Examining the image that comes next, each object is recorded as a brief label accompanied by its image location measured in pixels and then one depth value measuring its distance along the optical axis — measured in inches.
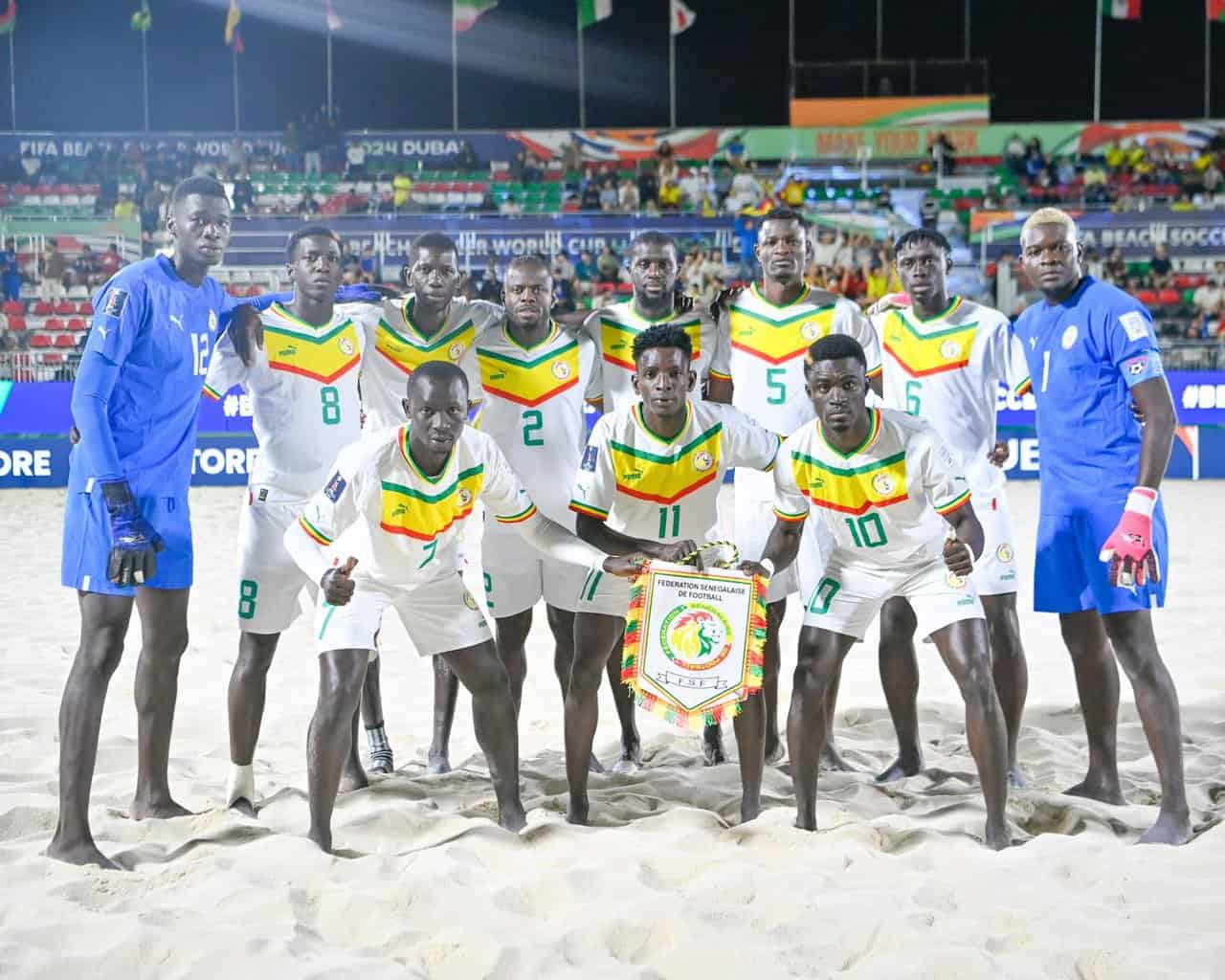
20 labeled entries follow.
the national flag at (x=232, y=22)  1119.6
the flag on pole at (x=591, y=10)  1160.8
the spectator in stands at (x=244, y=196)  936.0
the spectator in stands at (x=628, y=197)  958.4
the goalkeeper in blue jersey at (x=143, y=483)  172.6
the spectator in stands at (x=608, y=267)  869.8
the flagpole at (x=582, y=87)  1162.0
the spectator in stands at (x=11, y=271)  833.9
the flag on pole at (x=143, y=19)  1119.0
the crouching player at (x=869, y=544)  178.9
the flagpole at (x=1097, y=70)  1126.4
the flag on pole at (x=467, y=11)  1146.7
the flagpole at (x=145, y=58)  1130.0
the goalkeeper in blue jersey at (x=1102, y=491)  181.6
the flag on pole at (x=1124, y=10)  1104.8
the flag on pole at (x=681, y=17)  1148.5
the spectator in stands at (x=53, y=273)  836.0
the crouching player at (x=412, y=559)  180.1
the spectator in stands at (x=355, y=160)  1041.5
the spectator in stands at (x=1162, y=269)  836.0
